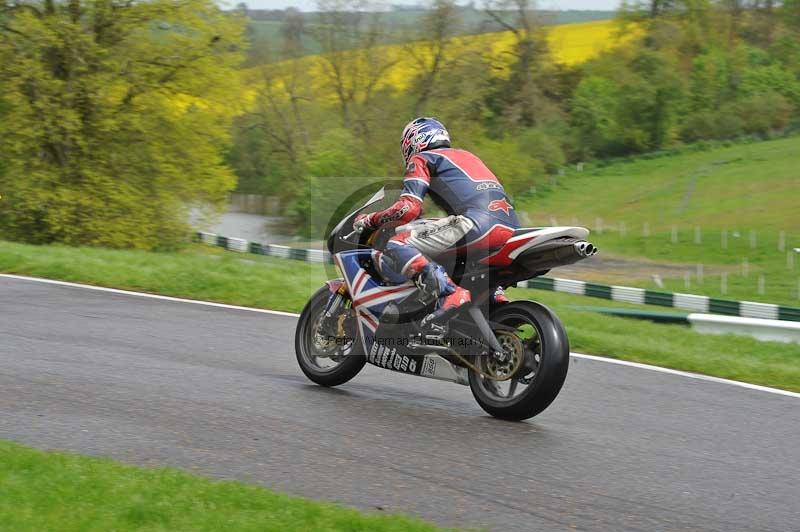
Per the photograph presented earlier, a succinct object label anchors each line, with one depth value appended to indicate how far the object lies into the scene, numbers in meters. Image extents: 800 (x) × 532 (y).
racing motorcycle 12.39
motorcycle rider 13.04
